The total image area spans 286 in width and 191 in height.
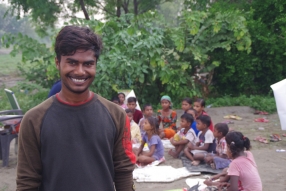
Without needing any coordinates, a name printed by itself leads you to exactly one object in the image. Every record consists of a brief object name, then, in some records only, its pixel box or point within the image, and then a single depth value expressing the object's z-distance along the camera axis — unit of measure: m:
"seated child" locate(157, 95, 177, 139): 7.27
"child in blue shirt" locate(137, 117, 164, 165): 5.71
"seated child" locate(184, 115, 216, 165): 5.59
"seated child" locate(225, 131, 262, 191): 4.09
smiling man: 1.66
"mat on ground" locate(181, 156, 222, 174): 5.26
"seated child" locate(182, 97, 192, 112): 7.06
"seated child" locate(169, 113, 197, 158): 5.91
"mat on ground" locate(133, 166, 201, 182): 5.12
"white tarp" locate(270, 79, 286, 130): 5.61
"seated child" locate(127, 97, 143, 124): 7.26
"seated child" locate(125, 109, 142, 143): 6.70
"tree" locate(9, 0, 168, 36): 12.22
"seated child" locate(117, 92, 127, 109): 7.61
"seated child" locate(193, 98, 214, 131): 6.77
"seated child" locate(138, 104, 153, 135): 7.27
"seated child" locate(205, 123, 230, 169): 5.26
